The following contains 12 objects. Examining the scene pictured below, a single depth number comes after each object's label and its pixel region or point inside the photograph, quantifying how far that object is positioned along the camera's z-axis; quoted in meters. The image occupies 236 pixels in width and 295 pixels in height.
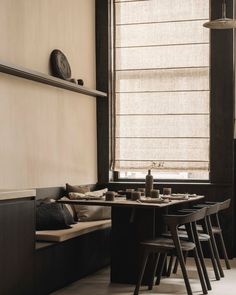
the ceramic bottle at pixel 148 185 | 6.14
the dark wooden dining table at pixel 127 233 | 5.55
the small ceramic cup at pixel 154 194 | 5.89
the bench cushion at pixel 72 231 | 5.35
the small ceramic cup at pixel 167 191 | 6.47
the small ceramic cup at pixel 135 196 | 5.77
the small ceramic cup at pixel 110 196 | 5.66
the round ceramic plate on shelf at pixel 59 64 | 6.68
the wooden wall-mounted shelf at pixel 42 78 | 5.45
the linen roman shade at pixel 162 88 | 7.59
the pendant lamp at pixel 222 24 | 6.20
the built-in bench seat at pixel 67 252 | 5.12
